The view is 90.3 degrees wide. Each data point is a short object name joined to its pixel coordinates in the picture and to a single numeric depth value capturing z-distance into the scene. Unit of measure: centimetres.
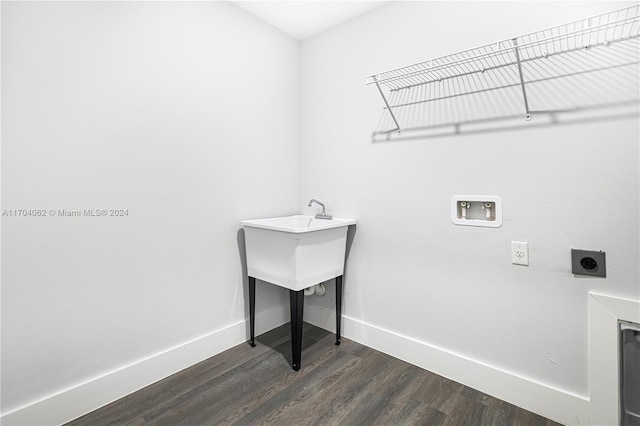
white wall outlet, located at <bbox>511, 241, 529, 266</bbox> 150
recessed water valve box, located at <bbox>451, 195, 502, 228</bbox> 158
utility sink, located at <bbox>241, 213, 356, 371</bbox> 177
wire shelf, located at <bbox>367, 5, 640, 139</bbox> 128
